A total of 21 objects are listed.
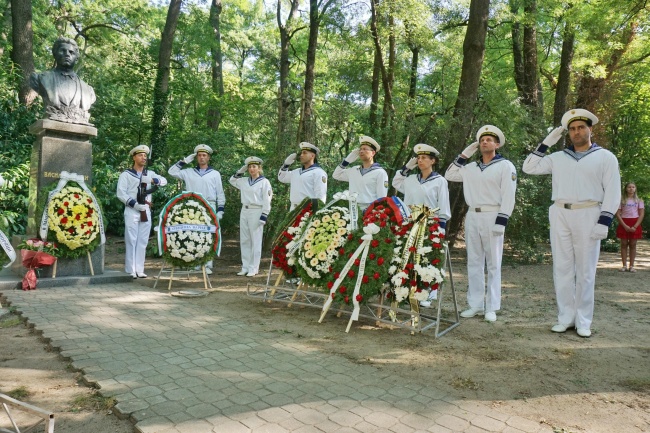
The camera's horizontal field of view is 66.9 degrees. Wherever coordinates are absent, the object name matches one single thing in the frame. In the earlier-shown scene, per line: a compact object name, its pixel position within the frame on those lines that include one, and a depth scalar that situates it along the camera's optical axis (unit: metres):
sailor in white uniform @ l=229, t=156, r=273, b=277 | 9.62
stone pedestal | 7.98
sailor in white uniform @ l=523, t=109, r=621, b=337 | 5.32
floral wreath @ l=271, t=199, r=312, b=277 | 6.63
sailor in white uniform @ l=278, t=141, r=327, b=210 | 8.45
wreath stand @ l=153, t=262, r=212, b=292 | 7.90
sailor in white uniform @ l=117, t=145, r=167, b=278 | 8.80
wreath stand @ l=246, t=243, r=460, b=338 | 5.41
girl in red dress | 10.55
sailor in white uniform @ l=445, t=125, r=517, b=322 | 6.18
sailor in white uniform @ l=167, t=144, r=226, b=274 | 9.61
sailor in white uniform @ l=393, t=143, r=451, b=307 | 7.11
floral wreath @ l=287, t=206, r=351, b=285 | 6.01
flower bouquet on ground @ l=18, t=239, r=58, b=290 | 7.29
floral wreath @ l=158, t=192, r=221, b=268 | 7.64
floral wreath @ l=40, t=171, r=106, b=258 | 7.70
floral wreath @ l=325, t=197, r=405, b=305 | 5.46
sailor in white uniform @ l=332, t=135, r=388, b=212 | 7.40
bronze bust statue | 8.30
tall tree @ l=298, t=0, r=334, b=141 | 11.16
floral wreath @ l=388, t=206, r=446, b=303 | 5.31
